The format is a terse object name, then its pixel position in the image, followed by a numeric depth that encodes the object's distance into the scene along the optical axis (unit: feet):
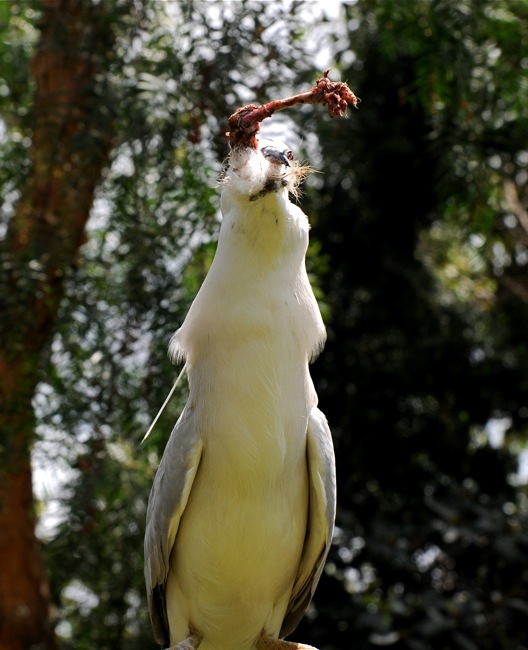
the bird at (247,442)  13.56
